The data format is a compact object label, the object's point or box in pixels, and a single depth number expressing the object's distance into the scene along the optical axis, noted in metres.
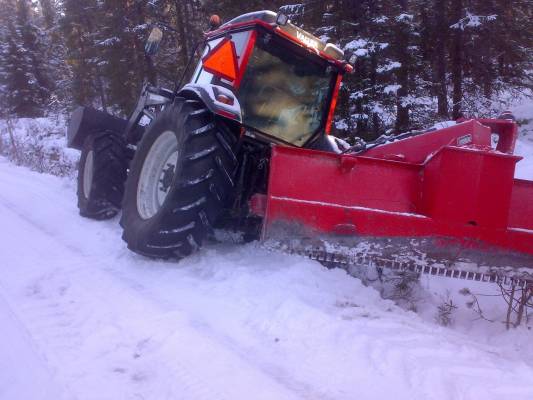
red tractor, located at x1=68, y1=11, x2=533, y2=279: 2.90
